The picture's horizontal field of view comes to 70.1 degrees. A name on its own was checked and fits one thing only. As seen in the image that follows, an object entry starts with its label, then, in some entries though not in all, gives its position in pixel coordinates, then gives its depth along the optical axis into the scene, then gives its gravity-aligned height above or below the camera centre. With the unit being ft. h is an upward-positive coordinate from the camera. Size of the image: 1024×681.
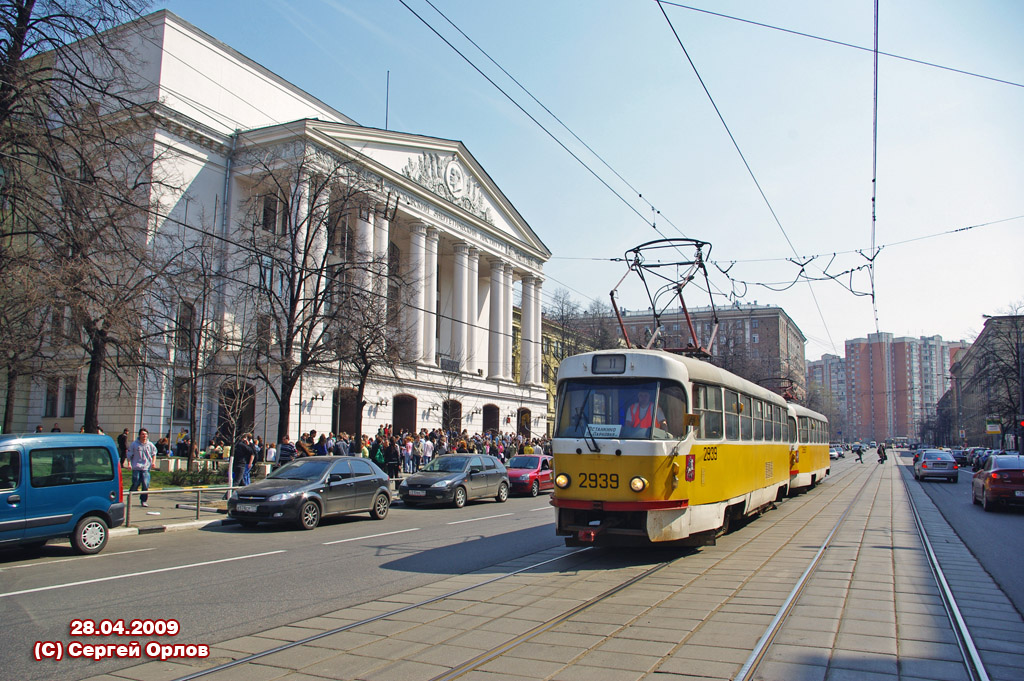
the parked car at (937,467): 118.52 -7.30
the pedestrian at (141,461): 59.41 -4.04
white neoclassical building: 114.21 +34.82
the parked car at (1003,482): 61.87 -5.02
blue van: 34.76 -4.02
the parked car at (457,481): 65.16 -6.06
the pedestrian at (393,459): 85.82 -5.21
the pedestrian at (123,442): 86.99 -3.69
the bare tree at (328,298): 80.69 +13.57
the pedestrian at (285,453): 70.18 -3.81
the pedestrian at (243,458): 68.64 -4.35
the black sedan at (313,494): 48.24 -5.56
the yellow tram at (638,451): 32.48 -1.52
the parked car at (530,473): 80.74 -6.36
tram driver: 33.27 +0.11
